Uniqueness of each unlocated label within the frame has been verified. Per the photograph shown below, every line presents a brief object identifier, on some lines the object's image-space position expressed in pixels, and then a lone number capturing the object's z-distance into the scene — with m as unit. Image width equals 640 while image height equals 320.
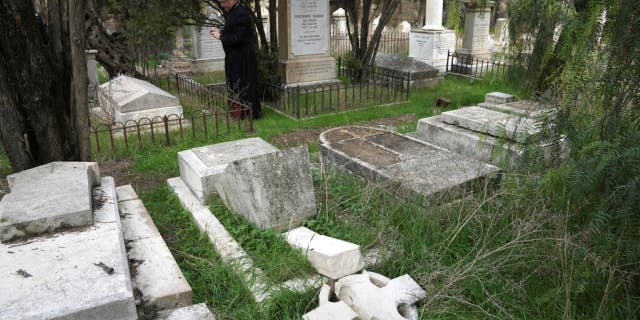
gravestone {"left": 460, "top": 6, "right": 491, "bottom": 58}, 12.64
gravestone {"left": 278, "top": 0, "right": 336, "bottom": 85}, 8.81
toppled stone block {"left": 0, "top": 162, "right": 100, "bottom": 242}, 2.70
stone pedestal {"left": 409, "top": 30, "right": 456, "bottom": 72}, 11.94
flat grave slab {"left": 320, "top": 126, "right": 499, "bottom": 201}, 3.75
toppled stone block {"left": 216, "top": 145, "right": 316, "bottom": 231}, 3.35
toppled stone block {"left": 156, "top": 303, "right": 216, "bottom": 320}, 2.39
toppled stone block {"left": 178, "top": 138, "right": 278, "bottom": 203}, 3.97
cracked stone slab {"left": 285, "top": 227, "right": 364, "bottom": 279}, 2.80
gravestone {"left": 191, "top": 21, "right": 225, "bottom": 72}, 11.90
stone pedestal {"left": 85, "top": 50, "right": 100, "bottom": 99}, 8.51
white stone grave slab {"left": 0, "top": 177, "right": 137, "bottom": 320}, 2.12
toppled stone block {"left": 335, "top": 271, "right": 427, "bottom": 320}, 2.54
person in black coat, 6.94
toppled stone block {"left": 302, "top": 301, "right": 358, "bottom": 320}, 2.38
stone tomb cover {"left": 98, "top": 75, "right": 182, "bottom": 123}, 6.50
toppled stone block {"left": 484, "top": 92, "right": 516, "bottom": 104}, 6.52
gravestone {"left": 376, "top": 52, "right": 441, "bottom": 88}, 9.66
